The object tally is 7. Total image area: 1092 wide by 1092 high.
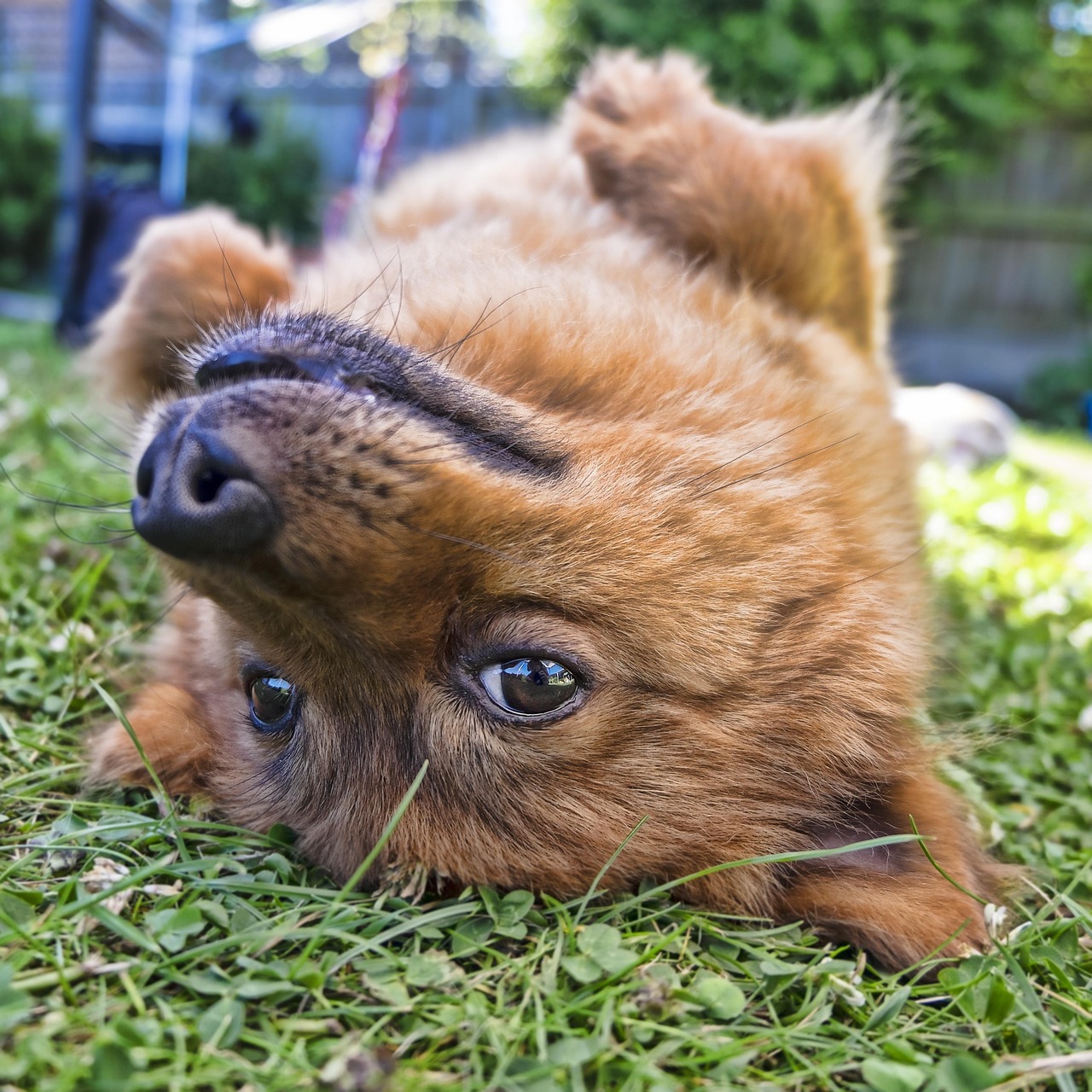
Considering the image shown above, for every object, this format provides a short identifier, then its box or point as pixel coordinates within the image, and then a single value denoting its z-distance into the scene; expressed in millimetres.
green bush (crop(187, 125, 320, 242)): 1864
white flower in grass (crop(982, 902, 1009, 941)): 269
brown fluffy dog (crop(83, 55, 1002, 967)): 247
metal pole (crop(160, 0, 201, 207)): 1209
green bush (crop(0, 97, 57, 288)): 1907
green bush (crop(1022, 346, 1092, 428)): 1504
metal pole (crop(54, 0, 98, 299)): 910
